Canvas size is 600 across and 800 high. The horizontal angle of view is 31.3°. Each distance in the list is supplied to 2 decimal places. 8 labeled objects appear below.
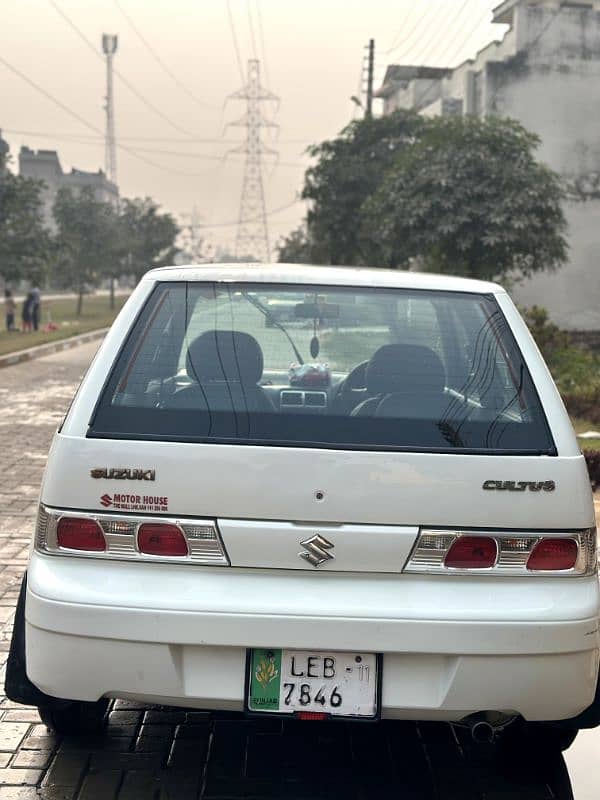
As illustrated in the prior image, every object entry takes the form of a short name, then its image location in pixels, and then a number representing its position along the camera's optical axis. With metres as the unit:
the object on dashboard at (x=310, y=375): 3.59
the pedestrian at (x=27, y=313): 29.12
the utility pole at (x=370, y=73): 40.75
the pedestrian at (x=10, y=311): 28.42
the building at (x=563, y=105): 26.72
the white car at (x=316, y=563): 2.80
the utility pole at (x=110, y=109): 83.60
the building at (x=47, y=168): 120.38
